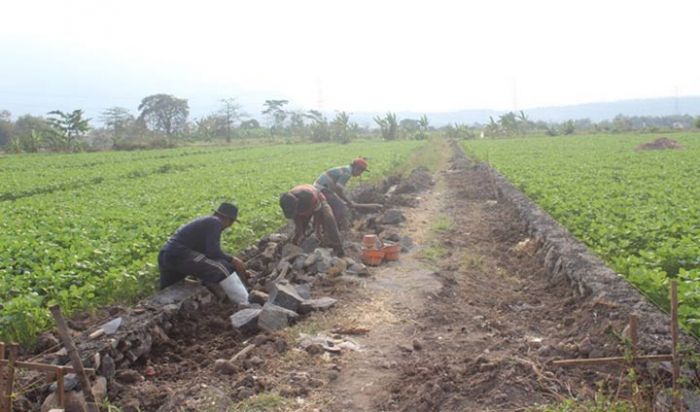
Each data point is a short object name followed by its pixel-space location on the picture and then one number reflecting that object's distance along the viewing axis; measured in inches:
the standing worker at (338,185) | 433.1
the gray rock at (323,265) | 348.5
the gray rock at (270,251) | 373.1
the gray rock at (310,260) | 352.8
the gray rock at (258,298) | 293.6
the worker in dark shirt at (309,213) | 349.4
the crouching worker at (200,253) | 282.4
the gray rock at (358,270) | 354.3
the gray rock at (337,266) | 342.6
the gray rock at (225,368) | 219.1
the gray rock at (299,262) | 351.6
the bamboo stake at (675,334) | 150.6
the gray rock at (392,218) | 522.9
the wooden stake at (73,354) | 157.8
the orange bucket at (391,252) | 394.0
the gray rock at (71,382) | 185.8
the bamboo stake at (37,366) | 164.1
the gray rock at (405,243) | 429.1
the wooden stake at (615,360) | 164.6
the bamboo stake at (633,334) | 160.6
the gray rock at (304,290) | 302.4
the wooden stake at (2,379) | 160.2
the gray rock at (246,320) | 263.4
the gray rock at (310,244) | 389.4
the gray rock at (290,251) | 364.8
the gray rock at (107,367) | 207.5
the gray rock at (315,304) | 286.5
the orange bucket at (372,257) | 381.4
